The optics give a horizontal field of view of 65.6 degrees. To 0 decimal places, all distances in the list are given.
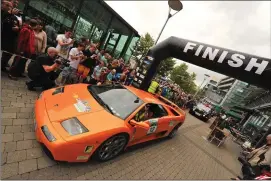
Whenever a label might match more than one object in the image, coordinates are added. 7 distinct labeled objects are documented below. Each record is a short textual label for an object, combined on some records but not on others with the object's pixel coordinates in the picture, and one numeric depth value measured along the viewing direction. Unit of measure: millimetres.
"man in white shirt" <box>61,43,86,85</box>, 7160
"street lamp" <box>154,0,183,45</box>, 8484
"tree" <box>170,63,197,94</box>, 61594
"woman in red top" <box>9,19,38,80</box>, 5895
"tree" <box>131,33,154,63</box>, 41006
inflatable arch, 6473
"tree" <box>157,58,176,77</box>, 44781
